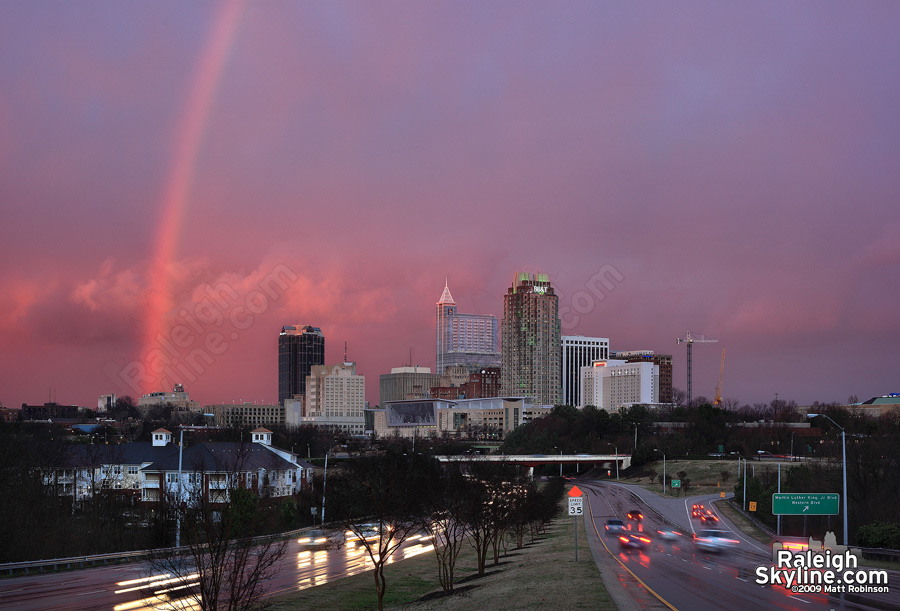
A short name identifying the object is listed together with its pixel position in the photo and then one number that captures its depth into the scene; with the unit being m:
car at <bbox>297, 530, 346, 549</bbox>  79.12
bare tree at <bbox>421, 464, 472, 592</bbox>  50.12
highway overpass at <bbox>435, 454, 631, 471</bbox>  187.62
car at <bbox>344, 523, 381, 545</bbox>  80.21
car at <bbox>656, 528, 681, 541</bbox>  76.26
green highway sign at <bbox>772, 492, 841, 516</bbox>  60.59
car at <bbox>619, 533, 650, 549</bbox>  68.06
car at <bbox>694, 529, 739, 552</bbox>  64.94
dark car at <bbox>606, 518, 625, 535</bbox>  83.00
